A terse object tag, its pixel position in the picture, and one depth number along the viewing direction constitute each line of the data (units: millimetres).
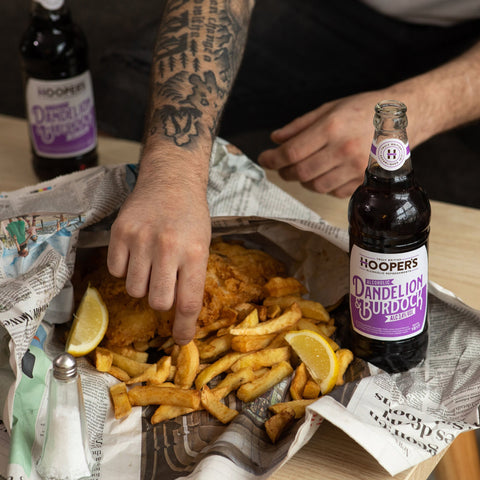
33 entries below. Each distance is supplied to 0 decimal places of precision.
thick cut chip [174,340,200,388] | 1041
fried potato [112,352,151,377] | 1080
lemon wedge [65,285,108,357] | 1101
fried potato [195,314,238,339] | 1123
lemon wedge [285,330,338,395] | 1024
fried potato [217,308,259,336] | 1083
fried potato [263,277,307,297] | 1157
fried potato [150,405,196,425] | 996
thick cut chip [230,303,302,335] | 1070
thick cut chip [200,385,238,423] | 997
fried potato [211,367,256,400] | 1030
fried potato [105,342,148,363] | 1112
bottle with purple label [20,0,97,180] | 1545
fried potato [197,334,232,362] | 1089
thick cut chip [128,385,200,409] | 994
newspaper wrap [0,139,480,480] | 922
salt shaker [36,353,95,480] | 903
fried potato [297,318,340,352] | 1106
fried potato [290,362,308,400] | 1021
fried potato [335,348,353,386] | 1048
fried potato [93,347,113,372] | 1069
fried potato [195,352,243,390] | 1043
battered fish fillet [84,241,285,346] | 1126
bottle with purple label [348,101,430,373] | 990
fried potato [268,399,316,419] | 985
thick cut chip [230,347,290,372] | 1052
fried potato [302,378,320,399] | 1014
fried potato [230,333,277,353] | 1062
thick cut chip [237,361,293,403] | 1021
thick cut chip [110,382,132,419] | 1009
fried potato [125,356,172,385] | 1047
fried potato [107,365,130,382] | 1075
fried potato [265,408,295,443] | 954
